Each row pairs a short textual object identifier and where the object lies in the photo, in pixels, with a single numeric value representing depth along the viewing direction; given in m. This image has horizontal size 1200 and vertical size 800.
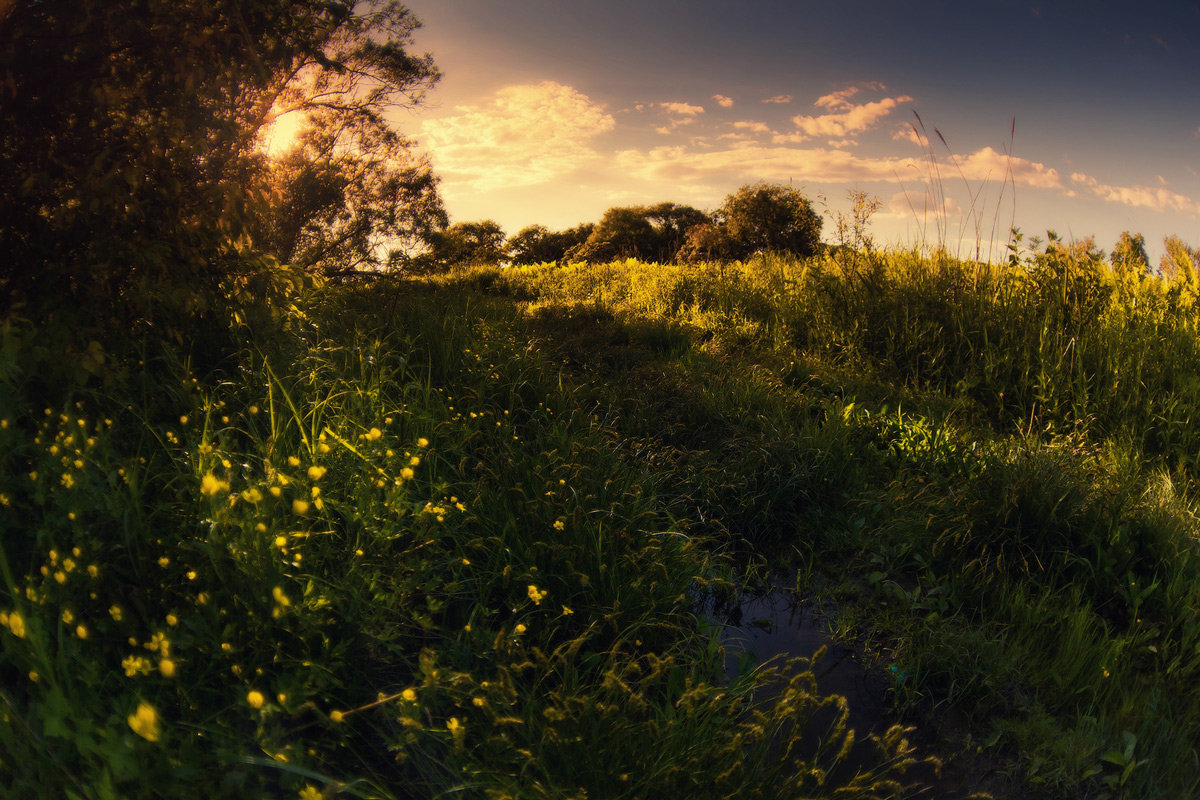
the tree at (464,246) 17.11
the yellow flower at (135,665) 1.57
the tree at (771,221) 17.84
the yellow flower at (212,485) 1.85
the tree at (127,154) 3.08
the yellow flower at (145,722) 1.29
